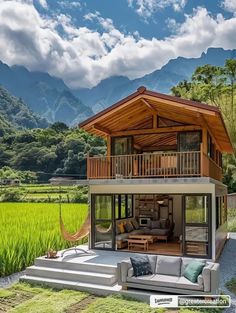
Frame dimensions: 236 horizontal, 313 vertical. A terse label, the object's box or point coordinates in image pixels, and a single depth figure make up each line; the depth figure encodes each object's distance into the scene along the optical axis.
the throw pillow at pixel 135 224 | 11.22
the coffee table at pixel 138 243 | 9.48
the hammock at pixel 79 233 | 9.10
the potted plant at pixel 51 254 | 8.53
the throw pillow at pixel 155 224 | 11.61
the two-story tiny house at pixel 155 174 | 8.67
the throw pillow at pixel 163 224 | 11.72
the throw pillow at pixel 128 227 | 10.54
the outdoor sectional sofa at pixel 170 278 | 6.26
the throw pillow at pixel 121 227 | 10.21
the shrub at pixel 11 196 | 28.90
